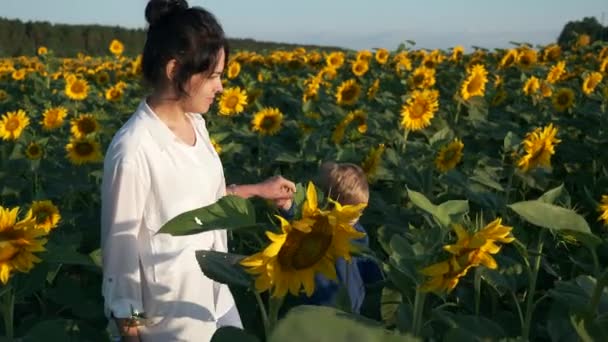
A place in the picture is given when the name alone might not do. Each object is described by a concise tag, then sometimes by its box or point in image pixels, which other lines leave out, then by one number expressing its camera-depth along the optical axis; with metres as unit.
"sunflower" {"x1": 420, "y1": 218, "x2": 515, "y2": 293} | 1.18
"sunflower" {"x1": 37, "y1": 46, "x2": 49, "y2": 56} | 9.89
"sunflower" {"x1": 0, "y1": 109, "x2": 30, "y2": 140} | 5.16
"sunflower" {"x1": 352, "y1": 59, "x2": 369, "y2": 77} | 8.11
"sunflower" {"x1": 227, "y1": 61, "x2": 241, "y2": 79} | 8.07
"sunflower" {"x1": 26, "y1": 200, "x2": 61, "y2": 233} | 3.17
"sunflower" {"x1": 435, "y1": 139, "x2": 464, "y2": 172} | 3.78
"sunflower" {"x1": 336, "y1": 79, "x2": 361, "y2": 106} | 5.87
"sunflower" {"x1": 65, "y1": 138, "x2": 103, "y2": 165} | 4.47
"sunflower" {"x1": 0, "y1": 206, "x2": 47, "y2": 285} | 1.70
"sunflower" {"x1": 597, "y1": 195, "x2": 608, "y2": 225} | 2.46
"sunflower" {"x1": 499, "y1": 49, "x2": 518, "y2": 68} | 7.32
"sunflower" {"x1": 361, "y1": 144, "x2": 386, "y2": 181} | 3.72
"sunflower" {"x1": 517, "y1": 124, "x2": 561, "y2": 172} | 3.31
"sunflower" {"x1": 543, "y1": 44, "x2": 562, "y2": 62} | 7.61
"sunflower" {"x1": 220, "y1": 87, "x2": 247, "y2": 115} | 5.54
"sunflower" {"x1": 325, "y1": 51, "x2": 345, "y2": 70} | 8.38
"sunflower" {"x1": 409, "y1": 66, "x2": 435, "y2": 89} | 5.92
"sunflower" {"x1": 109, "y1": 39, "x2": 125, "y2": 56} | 11.40
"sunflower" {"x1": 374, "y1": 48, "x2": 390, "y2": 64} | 8.59
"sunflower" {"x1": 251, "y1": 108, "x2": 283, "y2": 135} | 5.08
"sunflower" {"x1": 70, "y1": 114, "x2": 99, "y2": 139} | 4.99
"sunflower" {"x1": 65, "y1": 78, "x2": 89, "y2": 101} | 7.27
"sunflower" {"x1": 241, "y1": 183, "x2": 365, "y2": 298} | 1.14
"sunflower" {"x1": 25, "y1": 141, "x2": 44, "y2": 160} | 4.55
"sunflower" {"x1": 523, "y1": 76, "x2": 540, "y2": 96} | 5.73
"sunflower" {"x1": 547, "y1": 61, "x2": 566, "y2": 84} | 6.05
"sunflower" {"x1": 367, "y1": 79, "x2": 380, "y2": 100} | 5.98
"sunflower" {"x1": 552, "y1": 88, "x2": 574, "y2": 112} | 5.47
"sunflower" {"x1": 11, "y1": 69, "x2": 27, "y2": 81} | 9.70
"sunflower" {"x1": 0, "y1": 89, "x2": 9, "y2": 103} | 8.69
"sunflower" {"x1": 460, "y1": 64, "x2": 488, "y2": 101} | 5.59
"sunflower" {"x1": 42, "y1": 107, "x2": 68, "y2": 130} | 5.65
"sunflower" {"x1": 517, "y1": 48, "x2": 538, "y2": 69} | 7.25
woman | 1.87
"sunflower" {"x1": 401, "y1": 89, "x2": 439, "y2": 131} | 4.69
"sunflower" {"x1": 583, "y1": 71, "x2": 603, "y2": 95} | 5.79
